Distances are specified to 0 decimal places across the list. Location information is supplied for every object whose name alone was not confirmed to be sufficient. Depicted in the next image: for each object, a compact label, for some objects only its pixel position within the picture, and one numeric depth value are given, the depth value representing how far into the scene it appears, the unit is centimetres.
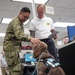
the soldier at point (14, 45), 154
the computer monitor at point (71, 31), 167
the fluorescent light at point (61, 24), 590
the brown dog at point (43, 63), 110
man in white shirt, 184
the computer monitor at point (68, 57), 120
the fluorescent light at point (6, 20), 502
